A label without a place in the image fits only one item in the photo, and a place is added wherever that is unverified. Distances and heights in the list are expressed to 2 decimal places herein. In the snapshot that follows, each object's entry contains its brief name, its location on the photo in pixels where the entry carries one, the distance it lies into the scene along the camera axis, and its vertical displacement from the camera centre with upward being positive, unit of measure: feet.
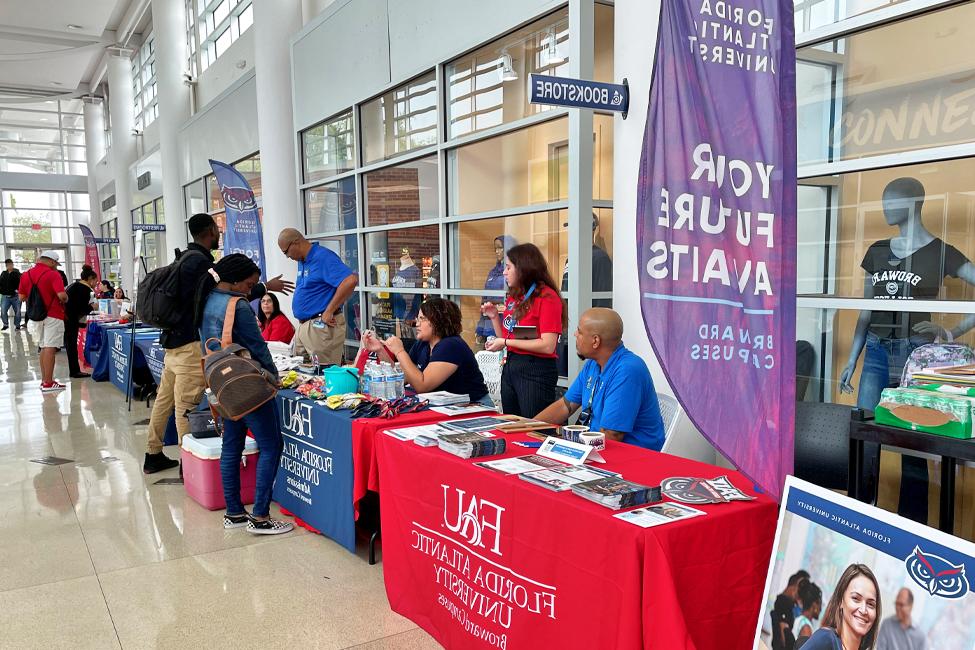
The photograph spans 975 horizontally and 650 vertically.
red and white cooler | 12.67 -3.64
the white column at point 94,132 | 68.64 +15.02
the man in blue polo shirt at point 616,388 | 8.29 -1.44
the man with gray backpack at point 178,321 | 13.20 -0.84
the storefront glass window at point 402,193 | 18.92 +2.45
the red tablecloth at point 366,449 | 9.34 -2.43
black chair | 8.28 -2.18
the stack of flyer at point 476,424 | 8.57 -1.96
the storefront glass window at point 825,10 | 9.42 +3.70
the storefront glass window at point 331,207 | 23.32 +2.51
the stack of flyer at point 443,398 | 10.65 -1.97
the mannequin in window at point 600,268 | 14.05 +0.07
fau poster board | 4.21 -2.05
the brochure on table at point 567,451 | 7.02 -1.90
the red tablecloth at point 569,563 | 5.30 -2.59
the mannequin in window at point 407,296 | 20.04 -0.64
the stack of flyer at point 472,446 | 7.36 -1.90
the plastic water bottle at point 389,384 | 10.72 -1.73
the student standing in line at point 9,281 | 48.32 +0.00
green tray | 5.95 -1.46
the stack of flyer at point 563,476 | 6.26 -1.96
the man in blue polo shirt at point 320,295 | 15.78 -0.45
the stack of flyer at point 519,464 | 6.83 -1.98
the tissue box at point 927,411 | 5.96 -1.33
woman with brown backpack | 11.22 -1.24
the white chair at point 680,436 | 9.93 -2.55
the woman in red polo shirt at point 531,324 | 11.32 -0.94
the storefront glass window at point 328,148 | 22.98 +4.55
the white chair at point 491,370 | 14.56 -2.11
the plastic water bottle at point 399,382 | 10.80 -1.71
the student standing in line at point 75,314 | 29.19 -1.46
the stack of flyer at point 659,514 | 5.45 -2.02
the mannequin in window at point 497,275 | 16.18 -0.04
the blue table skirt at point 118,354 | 20.69 -2.80
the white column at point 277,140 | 25.59 +5.26
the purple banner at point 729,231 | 5.61 +0.33
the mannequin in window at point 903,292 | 8.74 -0.34
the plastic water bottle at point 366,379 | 10.90 -1.70
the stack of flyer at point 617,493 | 5.80 -1.93
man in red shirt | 26.81 -1.09
